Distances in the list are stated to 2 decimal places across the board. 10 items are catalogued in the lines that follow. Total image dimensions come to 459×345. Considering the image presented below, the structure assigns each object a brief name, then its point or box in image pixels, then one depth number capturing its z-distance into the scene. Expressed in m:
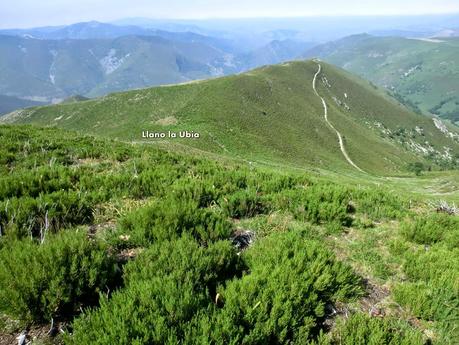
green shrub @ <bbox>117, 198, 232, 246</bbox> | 5.54
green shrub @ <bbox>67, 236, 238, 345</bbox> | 3.35
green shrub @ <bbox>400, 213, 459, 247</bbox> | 7.25
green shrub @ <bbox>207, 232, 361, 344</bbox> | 3.77
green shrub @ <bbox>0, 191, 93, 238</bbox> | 5.54
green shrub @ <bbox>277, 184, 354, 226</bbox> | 7.56
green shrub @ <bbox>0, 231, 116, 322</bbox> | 3.79
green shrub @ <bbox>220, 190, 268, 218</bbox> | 7.44
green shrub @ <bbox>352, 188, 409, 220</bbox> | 8.62
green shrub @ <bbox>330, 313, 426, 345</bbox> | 3.95
